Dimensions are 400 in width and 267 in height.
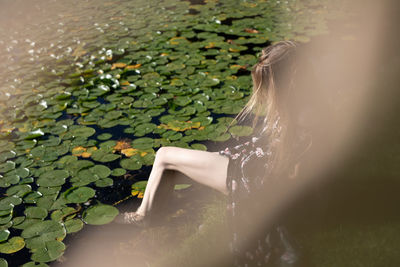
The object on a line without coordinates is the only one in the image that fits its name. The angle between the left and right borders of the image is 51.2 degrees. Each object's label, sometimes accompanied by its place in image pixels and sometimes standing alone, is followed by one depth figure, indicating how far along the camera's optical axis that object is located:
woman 1.68
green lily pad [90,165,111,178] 2.70
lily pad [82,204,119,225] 2.36
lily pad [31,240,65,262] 2.13
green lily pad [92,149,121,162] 2.87
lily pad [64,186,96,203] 2.48
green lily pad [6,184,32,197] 2.57
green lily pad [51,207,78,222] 2.37
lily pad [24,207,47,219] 2.39
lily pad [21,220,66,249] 2.22
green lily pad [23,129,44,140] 3.18
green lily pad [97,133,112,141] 3.12
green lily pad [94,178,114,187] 2.63
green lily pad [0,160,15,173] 2.81
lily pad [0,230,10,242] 2.25
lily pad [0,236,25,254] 2.20
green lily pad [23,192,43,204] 2.51
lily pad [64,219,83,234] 2.30
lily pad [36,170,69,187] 2.65
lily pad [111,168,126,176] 2.71
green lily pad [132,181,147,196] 2.60
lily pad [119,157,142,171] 2.76
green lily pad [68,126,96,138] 3.17
